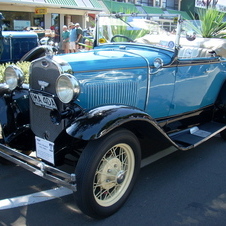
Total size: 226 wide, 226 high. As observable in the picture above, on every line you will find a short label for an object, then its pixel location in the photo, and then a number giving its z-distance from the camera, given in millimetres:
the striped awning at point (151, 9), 24406
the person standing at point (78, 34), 11060
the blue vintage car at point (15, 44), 8461
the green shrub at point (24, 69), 5387
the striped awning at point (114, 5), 20786
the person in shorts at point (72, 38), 11004
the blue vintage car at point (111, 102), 2537
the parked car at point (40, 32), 12535
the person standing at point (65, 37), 12238
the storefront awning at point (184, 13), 28070
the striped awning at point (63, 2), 16706
